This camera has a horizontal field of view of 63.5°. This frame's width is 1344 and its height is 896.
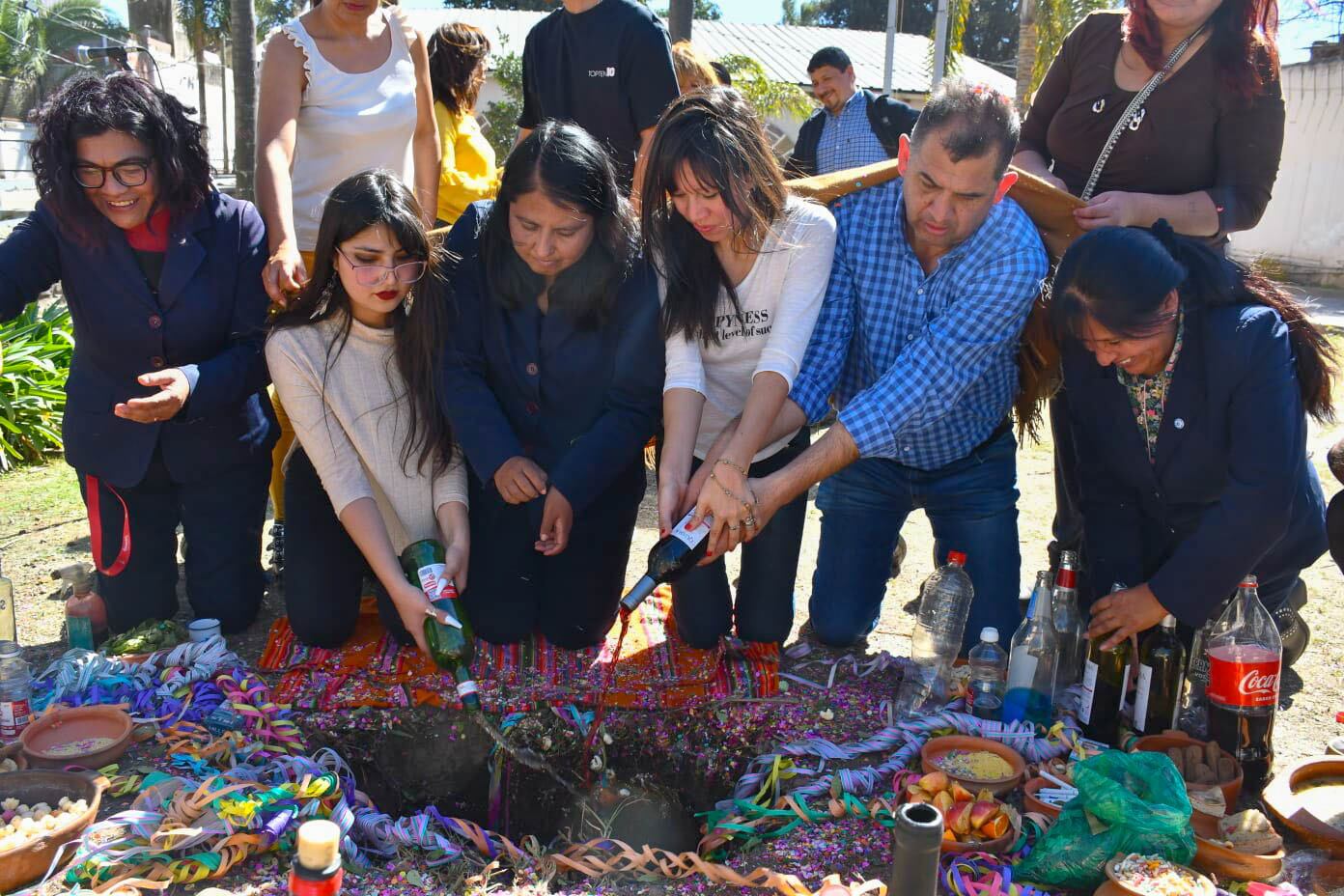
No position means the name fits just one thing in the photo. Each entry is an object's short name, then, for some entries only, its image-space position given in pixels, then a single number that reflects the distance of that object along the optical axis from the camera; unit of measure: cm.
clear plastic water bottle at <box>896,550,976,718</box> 330
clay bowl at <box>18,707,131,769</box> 278
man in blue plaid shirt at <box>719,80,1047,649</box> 305
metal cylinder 164
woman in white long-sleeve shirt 301
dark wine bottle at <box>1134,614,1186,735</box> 302
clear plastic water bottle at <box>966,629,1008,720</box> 313
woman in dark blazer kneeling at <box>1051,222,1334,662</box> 275
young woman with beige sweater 316
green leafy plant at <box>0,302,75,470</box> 599
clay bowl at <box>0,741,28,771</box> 275
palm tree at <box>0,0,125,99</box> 3359
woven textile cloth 325
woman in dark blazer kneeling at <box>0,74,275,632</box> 326
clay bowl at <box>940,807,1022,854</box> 249
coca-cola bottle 278
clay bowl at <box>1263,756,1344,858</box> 259
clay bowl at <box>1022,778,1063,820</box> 264
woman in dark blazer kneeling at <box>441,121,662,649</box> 315
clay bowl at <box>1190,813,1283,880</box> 242
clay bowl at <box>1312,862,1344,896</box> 245
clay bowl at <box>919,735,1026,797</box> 267
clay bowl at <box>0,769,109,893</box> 233
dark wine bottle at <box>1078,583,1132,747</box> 306
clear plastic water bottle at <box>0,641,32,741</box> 290
